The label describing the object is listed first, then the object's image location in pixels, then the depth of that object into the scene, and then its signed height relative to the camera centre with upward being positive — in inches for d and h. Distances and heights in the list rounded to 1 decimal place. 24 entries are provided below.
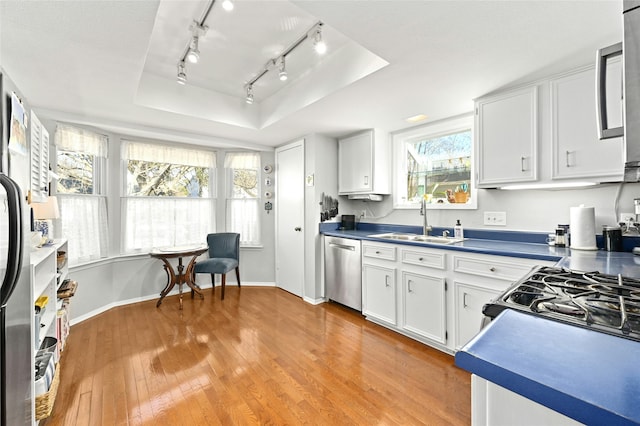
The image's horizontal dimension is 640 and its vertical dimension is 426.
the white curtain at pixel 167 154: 143.7 +32.6
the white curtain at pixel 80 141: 117.8 +32.8
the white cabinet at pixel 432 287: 84.2 -27.0
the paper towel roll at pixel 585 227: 79.5 -5.4
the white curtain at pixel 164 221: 145.6 -4.5
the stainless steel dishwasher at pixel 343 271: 126.8 -28.6
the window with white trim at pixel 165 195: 145.4 +10.1
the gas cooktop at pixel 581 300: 28.3 -11.6
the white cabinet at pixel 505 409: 20.1 -15.5
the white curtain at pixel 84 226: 120.3 -5.1
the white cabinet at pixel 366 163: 136.7 +24.3
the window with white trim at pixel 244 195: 174.1 +11.0
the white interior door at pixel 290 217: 154.3 -3.0
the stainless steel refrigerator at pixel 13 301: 40.0 -14.4
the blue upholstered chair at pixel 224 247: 161.6 -19.9
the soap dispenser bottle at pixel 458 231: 112.0 -8.5
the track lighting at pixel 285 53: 77.1 +54.2
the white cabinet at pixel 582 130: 71.8 +21.5
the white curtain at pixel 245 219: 175.0 -4.2
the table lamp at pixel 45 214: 91.6 +0.3
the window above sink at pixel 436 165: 118.1 +20.7
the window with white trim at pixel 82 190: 120.0 +10.9
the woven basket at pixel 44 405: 60.8 -41.8
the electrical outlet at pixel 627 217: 78.8 -2.7
